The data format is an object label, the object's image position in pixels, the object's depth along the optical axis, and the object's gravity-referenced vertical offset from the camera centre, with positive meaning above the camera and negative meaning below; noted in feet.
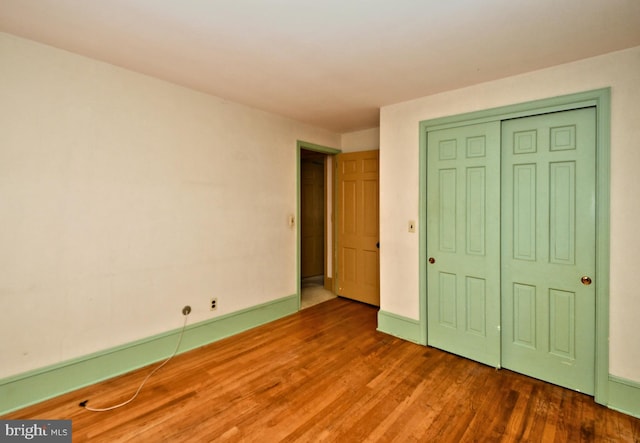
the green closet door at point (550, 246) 7.53 -0.89
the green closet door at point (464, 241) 8.85 -0.83
